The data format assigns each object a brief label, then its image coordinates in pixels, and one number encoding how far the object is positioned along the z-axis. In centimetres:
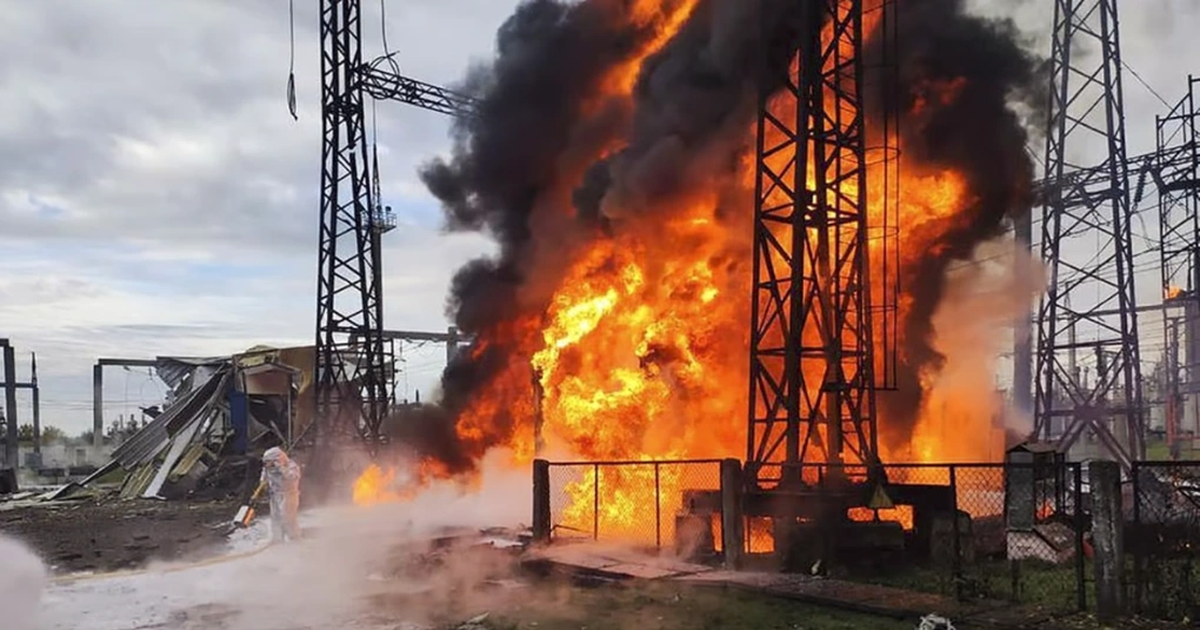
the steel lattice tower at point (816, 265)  1623
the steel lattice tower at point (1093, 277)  2898
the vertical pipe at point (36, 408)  4778
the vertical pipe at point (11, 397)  4234
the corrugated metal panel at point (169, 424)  3643
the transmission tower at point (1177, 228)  3353
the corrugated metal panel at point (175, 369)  4497
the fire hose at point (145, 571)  1452
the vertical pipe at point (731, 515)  1418
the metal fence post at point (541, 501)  1652
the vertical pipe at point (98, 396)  4912
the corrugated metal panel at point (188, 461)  3313
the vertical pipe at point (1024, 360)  3371
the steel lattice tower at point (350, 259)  3250
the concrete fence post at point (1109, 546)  1035
